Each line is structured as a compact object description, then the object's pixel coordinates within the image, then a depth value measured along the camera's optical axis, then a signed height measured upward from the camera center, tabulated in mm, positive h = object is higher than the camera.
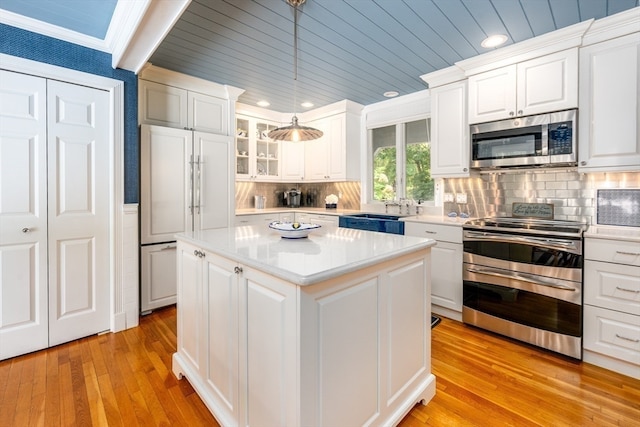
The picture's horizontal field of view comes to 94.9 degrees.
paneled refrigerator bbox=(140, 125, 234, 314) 2895 +137
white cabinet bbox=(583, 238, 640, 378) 1951 -664
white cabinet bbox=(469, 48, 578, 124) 2348 +1047
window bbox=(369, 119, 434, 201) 3727 +631
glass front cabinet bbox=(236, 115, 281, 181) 4277 +880
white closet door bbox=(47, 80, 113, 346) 2316 -23
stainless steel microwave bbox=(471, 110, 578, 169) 2369 +587
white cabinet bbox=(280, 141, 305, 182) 4762 +761
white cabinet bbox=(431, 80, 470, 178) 2996 +812
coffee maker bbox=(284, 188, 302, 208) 5043 +170
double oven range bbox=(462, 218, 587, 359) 2148 -577
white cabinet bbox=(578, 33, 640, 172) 2127 +775
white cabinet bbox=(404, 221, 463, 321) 2773 -578
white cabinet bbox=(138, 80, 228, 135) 2982 +1090
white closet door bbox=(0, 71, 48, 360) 2121 -57
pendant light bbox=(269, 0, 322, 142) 2221 +591
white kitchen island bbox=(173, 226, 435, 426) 1131 -551
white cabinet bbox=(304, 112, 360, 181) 4191 +873
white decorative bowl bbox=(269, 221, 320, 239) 1840 -139
